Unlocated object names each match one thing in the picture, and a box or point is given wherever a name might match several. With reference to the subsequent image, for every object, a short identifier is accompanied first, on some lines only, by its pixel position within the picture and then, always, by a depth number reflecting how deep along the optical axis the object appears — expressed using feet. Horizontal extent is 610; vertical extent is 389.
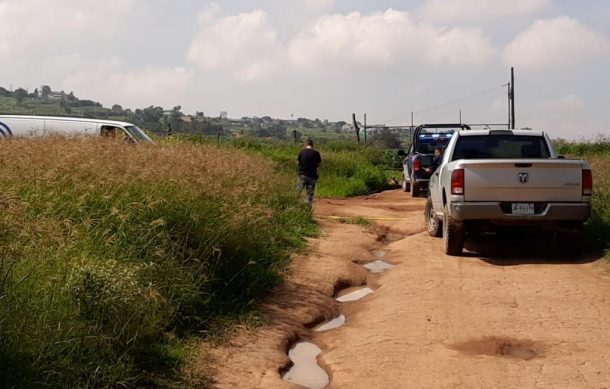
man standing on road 57.98
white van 58.13
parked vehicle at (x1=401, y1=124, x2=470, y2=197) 72.95
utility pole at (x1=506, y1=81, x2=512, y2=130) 118.58
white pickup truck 35.40
